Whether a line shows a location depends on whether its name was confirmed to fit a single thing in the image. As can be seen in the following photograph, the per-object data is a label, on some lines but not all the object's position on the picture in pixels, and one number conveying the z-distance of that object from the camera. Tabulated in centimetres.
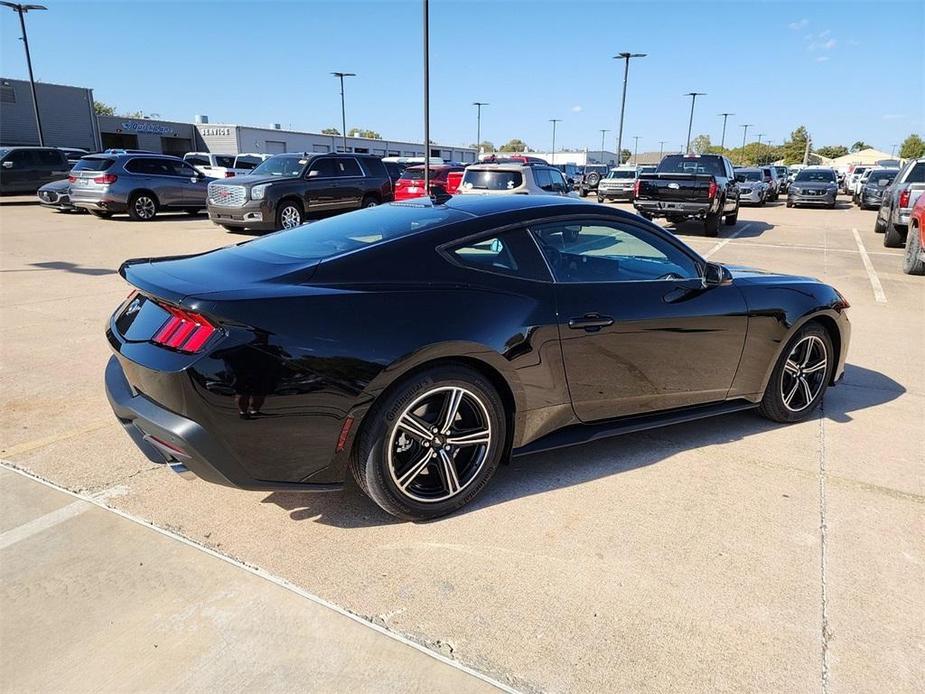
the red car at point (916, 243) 984
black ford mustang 257
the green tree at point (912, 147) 9075
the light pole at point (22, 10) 2884
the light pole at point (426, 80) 1788
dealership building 4244
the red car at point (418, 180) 1608
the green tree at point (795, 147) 9925
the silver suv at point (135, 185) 1638
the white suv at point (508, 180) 1255
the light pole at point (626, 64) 3816
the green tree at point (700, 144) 12153
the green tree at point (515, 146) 12594
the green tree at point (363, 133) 12279
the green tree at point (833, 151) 11846
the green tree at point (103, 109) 8491
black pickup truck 1483
